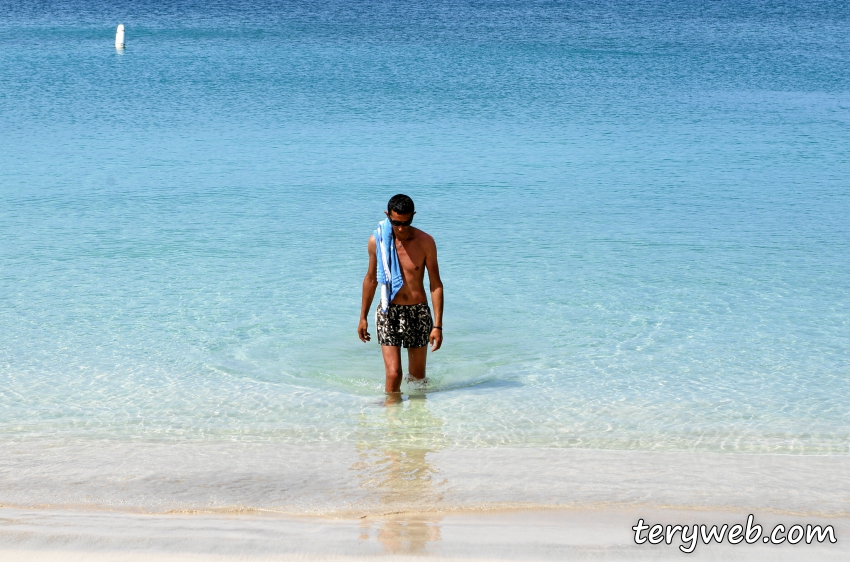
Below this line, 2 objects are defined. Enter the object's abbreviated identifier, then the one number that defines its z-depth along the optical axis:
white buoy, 68.06
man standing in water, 11.77
